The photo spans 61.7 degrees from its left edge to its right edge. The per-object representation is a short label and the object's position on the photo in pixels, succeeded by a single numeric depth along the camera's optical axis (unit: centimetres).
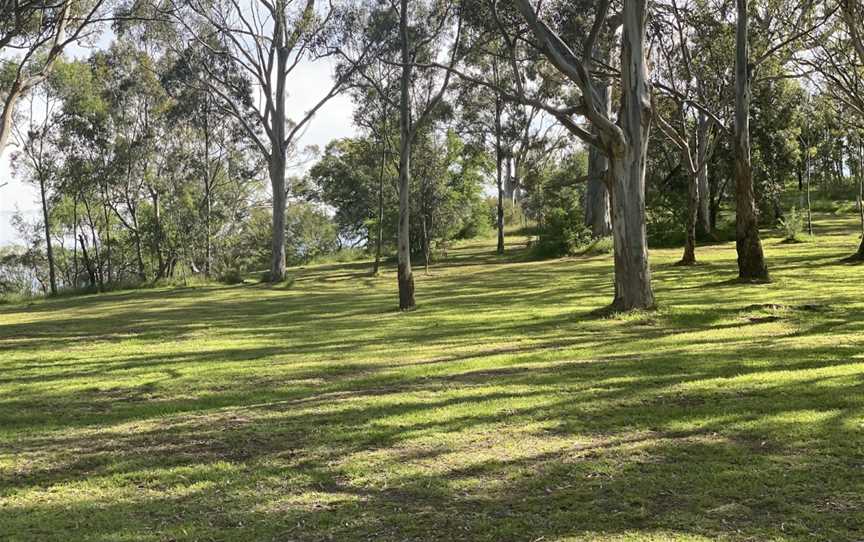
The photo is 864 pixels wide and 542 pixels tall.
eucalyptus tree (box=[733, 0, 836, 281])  1611
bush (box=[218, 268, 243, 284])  3253
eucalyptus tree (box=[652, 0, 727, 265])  1920
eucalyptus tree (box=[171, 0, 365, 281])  2759
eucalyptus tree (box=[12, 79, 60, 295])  3753
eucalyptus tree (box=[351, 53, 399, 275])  2891
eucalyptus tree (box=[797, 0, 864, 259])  2048
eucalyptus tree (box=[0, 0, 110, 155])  1781
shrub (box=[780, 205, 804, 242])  2817
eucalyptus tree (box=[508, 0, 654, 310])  1265
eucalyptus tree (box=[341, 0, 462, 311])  1717
